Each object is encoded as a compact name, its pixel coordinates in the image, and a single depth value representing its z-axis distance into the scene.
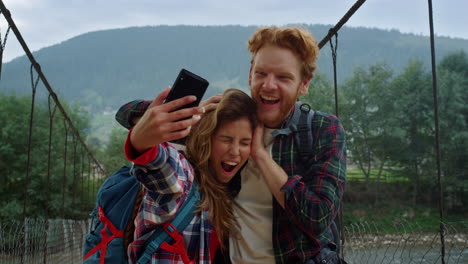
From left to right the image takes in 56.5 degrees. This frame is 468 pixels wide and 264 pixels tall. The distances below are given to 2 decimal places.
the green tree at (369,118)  27.02
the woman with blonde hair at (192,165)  0.83
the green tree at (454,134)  20.95
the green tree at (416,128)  24.19
